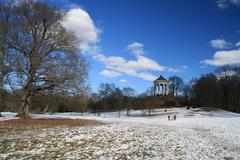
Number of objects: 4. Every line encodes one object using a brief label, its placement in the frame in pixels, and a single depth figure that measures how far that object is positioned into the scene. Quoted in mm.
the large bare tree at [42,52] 27375
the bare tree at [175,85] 143625
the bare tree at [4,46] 27109
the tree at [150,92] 123038
